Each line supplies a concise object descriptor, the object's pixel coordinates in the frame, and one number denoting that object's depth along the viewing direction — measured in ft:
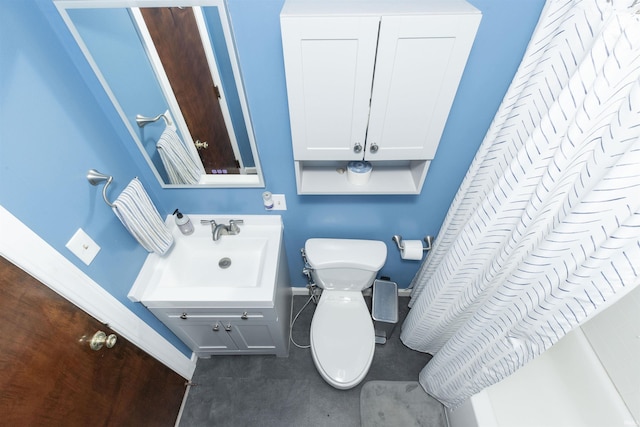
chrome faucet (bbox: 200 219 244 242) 4.92
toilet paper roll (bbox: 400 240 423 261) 5.39
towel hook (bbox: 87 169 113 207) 3.49
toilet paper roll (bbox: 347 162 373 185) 4.29
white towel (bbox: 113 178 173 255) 3.77
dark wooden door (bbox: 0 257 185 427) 2.65
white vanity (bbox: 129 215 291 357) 4.31
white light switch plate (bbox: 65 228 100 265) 3.26
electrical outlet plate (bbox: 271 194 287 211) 4.85
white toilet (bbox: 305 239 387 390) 4.92
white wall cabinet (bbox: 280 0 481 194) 2.61
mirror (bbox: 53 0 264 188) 3.18
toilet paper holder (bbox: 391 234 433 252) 5.48
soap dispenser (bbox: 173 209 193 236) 4.91
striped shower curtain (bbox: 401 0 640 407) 2.19
